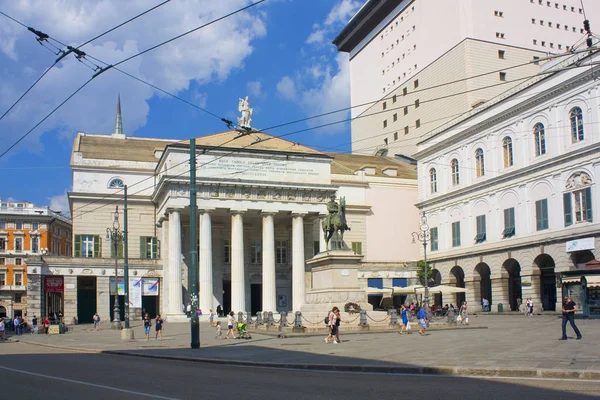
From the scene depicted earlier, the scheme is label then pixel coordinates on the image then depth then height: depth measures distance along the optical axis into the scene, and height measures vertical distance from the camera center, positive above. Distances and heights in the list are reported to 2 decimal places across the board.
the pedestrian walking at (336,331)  28.28 -2.94
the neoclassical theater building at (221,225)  59.53 +4.04
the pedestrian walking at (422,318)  31.86 -2.82
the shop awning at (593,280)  39.81 -1.49
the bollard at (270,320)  39.69 -3.37
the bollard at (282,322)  36.78 -3.24
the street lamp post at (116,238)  47.59 +2.66
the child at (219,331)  36.78 -3.70
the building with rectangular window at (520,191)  47.88 +5.64
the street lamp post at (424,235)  49.64 +2.52
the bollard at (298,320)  35.39 -3.04
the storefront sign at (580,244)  46.34 +0.81
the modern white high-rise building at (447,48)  75.44 +25.50
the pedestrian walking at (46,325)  49.33 -4.13
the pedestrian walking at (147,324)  36.44 -3.13
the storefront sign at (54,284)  60.62 -1.32
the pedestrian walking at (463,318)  39.25 -3.51
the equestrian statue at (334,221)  39.00 +2.43
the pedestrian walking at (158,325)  36.28 -3.20
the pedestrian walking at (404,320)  33.31 -3.00
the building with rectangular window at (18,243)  102.69 +4.49
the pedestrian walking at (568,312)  24.67 -2.11
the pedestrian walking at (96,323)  50.34 -4.16
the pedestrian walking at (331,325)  28.22 -2.67
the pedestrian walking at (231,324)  35.75 -3.22
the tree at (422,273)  67.38 -1.35
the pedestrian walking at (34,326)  51.62 -4.50
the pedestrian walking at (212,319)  50.70 -4.11
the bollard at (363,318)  35.53 -3.04
